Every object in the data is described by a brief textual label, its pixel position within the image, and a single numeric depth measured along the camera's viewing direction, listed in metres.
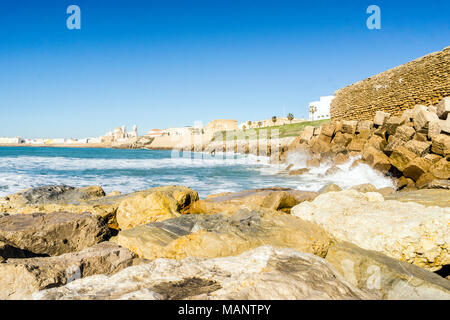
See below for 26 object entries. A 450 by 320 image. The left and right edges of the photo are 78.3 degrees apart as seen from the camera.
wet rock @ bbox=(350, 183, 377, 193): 7.41
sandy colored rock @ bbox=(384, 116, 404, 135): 12.70
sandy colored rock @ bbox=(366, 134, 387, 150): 13.39
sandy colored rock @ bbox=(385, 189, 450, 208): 4.75
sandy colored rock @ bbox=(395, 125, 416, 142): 11.48
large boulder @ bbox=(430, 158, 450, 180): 8.77
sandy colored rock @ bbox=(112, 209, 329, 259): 3.10
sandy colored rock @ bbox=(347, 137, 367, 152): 15.93
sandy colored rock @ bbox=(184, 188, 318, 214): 6.09
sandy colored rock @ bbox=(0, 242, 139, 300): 2.30
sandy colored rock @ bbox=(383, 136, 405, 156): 11.03
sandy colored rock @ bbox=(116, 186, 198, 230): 5.29
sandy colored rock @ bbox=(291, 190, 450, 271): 3.20
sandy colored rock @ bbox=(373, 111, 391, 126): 14.90
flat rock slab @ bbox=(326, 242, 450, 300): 2.55
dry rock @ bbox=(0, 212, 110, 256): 3.74
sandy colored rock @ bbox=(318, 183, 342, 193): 7.32
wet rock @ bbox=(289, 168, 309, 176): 17.02
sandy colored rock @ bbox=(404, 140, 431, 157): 9.90
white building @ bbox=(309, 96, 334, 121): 66.75
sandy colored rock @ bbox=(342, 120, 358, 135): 17.55
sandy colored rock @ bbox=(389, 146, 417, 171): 10.02
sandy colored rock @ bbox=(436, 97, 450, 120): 10.64
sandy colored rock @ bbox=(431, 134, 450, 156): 9.31
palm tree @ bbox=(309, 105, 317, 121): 69.73
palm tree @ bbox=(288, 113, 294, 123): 78.67
